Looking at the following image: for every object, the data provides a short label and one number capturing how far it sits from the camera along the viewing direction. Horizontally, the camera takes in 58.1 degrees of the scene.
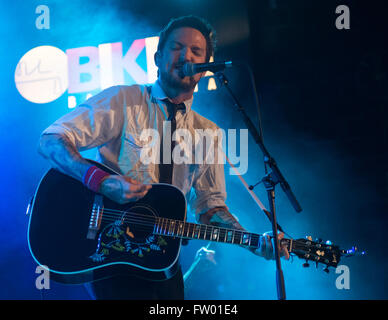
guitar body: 2.02
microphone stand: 1.92
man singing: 2.10
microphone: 2.24
